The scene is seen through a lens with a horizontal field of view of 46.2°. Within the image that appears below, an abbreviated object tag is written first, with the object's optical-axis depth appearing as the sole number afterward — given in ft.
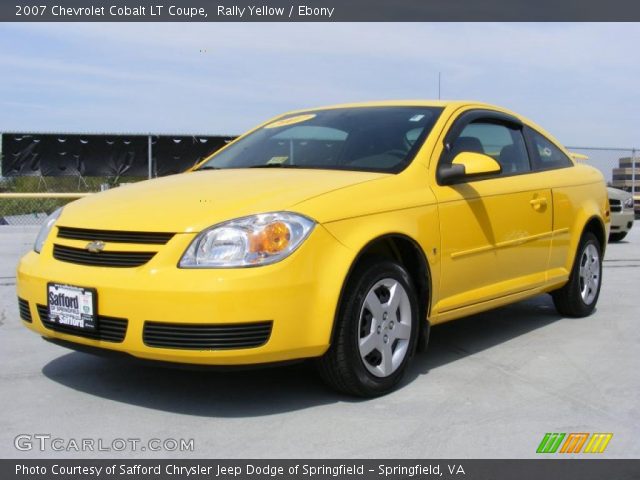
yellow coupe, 10.64
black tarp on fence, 44.42
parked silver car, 36.81
